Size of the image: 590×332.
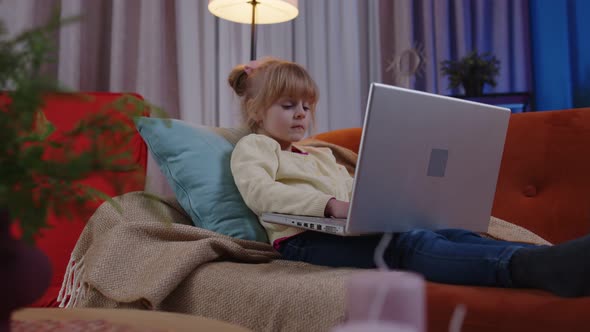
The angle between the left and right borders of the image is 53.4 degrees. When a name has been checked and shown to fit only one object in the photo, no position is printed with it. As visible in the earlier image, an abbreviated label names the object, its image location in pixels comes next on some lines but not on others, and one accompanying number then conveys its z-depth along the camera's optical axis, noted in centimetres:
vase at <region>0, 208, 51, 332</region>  43
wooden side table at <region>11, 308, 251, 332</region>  61
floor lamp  236
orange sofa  146
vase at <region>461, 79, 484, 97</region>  243
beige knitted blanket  99
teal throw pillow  142
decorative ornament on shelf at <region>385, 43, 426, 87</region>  285
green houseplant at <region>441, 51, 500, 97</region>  243
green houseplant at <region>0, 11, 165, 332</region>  43
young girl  86
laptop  102
